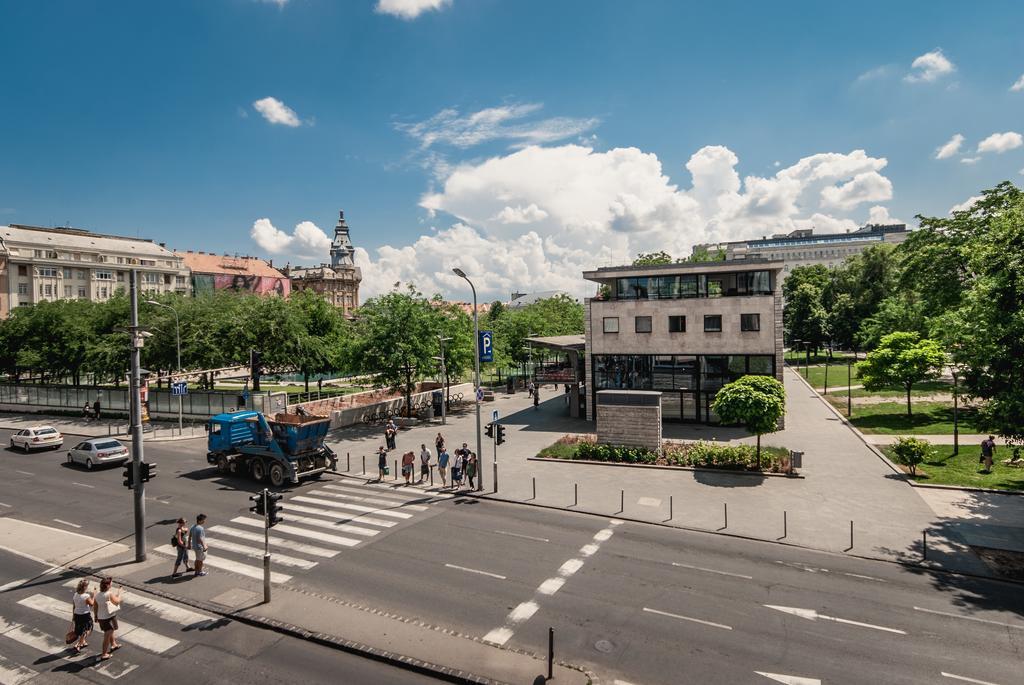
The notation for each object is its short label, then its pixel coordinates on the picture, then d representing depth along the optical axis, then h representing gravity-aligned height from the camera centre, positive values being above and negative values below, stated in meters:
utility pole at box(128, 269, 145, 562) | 16.30 -2.55
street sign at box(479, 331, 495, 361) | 25.71 -0.16
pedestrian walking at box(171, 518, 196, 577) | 15.10 -5.39
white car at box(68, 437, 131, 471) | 27.97 -5.43
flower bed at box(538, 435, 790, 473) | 25.97 -5.76
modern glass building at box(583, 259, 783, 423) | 35.06 +0.57
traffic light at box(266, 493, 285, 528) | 13.97 -4.21
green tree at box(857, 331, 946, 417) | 36.41 -1.71
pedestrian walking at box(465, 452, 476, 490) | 23.69 -5.43
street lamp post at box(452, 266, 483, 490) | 23.55 -0.64
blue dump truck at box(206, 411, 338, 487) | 24.34 -4.57
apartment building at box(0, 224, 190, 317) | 94.69 +15.68
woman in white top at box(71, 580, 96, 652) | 11.59 -5.60
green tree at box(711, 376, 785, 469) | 25.19 -3.00
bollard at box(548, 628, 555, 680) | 9.95 -5.82
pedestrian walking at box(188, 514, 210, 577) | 15.11 -5.37
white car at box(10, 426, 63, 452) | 32.81 -5.45
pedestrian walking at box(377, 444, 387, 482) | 25.61 -5.64
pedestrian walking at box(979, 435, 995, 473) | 24.22 -5.22
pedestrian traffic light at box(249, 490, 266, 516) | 14.12 -4.13
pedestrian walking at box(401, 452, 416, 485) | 25.03 -5.45
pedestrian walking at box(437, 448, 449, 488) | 24.77 -5.44
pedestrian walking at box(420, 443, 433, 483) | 24.99 -5.47
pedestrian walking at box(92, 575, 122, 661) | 11.46 -5.49
